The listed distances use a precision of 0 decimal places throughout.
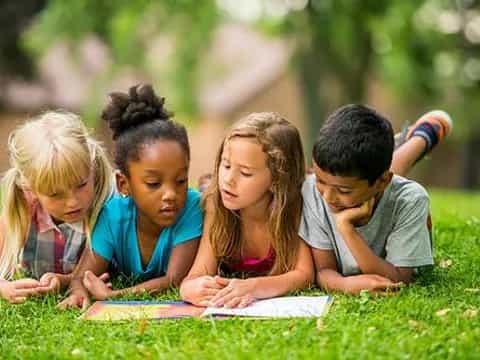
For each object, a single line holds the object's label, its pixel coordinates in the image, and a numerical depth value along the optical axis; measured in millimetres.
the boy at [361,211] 4355
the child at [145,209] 4637
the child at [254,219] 4480
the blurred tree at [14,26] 21406
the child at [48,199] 4621
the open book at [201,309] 4082
